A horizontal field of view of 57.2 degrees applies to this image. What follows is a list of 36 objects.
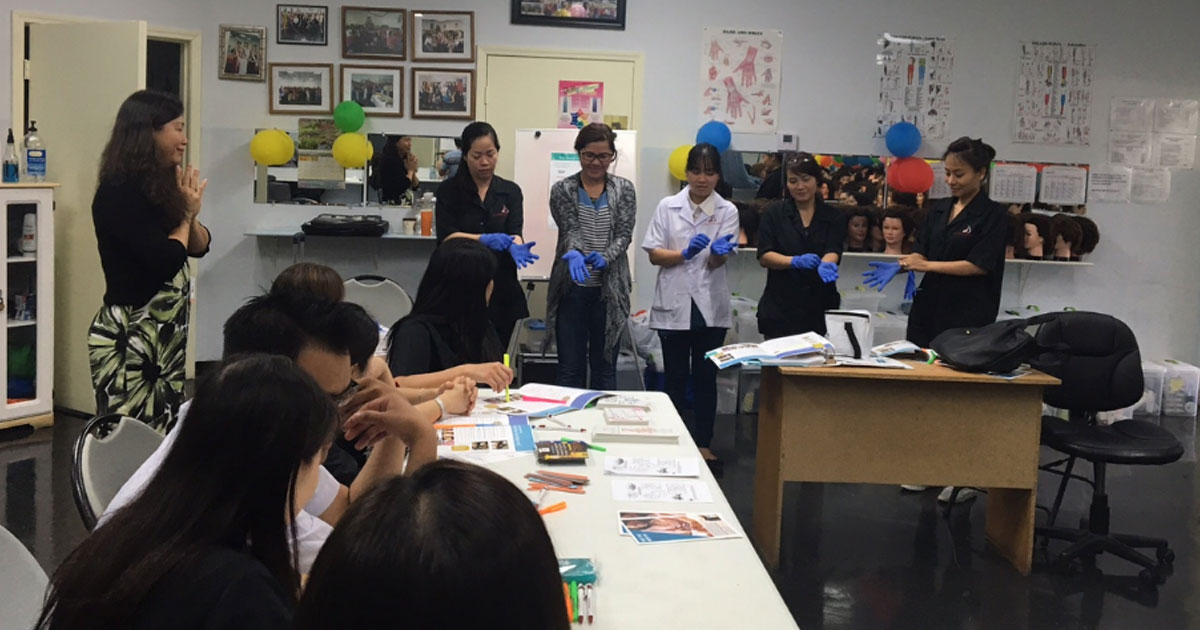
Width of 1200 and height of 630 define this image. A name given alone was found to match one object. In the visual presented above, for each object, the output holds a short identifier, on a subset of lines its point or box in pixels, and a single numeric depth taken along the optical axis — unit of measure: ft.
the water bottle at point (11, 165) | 16.93
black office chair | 12.84
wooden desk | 12.52
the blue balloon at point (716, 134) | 20.84
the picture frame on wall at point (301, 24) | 20.89
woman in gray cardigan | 16.38
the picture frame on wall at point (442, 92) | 21.15
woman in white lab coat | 16.52
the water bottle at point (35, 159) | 17.37
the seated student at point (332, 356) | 7.29
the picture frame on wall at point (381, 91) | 21.15
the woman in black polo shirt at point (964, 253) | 14.58
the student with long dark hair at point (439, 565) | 2.87
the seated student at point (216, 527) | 4.16
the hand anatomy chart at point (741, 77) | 21.40
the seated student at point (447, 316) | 10.69
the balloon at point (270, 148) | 20.33
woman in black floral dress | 11.62
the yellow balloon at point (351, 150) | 20.52
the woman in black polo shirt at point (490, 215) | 15.71
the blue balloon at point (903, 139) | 21.15
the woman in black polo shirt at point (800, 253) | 15.97
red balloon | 21.30
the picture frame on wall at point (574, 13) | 21.06
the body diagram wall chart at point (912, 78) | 21.75
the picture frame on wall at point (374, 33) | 21.01
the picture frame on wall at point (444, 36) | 21.07
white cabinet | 17.03
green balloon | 20.43
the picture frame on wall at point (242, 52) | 20.77
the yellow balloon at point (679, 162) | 21.01
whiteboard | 20.18
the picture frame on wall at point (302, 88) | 20.95
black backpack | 12.31
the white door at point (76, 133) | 17.22
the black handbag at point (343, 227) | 20.20
